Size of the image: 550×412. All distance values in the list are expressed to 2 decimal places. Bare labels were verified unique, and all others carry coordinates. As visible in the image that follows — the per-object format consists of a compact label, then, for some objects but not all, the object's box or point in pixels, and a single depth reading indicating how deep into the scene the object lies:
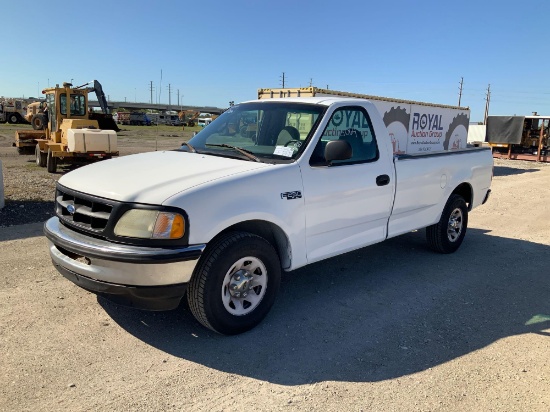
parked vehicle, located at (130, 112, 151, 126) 73.12
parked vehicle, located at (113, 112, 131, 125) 71.12
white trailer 14.27
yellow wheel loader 14.66
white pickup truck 3.32
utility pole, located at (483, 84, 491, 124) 70.56
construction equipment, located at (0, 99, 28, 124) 50.78
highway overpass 136.55
